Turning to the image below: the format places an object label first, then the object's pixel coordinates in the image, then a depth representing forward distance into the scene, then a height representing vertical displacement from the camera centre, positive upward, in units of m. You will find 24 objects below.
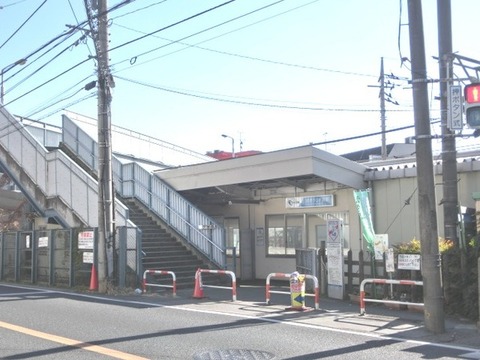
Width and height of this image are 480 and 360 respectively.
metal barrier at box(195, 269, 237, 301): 13.84 -1.37
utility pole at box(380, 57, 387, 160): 27.66 +6.70
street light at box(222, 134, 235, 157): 43.64 +7.76
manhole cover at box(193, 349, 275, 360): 7.49 -1.71
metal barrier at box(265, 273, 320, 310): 12.20 -1.40
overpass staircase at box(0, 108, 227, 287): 19.27 +1.51
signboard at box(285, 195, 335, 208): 18.71 +1.15
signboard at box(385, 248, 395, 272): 12.79 -0.70
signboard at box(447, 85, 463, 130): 9.80 +2.19
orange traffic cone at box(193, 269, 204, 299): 14.52 -1.44
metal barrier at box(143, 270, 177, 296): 15.04 -1.39
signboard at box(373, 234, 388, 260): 13.66 -0.34
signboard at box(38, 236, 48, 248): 19.91 -0.07
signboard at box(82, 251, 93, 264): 17.73 -0.63
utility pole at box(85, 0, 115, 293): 16.59 +2.81
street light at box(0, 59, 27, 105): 17.92 +6.16
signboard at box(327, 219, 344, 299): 14.34 -0.68
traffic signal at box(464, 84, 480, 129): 9.41 +2.18
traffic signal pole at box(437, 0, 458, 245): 12.55 +1.61
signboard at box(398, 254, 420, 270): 12.38 -0.71
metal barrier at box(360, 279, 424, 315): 11.25 -1.27
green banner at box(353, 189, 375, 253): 14.28 +0.48
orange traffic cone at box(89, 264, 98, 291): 16.86 -1.35
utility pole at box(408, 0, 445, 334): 9.76 +0.93
